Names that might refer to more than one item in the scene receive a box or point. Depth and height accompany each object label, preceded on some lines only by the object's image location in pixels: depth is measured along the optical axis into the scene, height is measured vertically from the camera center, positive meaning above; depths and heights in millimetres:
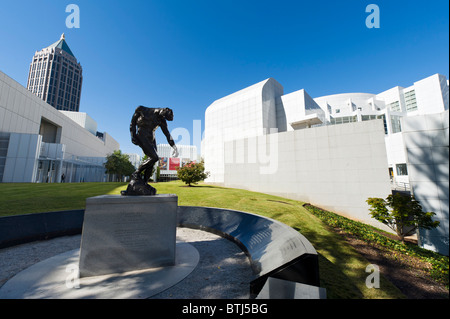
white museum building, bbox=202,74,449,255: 7785 +2280
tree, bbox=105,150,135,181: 39288 +2971
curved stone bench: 3080 -1723
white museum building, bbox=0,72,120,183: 25188 +5851
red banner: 83500 +6671
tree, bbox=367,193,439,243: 6865 -1469
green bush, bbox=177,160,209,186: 20812 +494
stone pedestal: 4113 -1405
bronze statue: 5586 +1499
